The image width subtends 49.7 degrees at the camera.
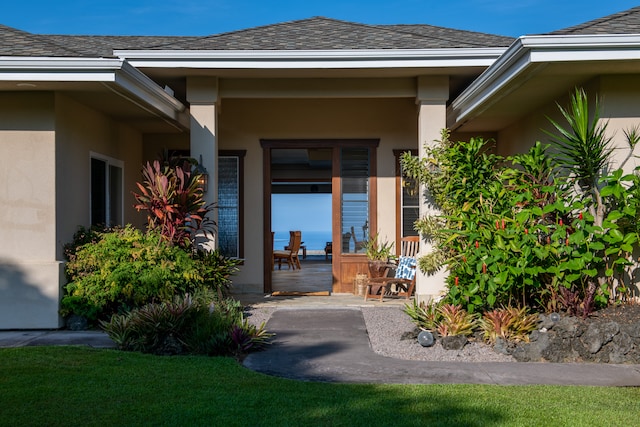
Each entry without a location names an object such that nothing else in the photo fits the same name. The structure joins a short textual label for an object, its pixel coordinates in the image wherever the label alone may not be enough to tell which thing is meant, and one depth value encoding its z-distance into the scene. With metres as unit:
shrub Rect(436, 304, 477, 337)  7.19
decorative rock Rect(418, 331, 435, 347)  7.06
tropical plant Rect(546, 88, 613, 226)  6.89
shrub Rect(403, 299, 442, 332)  7.44
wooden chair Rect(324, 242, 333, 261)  22.19
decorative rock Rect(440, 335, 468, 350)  6.92
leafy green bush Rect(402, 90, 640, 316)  6.85
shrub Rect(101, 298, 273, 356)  6.66
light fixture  9.48
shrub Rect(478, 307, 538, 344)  6.84
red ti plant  8.86
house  7.51
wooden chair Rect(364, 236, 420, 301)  10.68
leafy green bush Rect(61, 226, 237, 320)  8.14
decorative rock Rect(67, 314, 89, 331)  8.23
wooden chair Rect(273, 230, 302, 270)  18.33
